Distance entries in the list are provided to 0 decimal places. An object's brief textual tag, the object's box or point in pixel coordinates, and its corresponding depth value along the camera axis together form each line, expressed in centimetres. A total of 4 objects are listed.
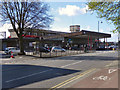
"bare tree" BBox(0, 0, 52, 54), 2728
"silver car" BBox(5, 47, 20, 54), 3287
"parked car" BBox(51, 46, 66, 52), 4318
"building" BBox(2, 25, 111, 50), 4825
